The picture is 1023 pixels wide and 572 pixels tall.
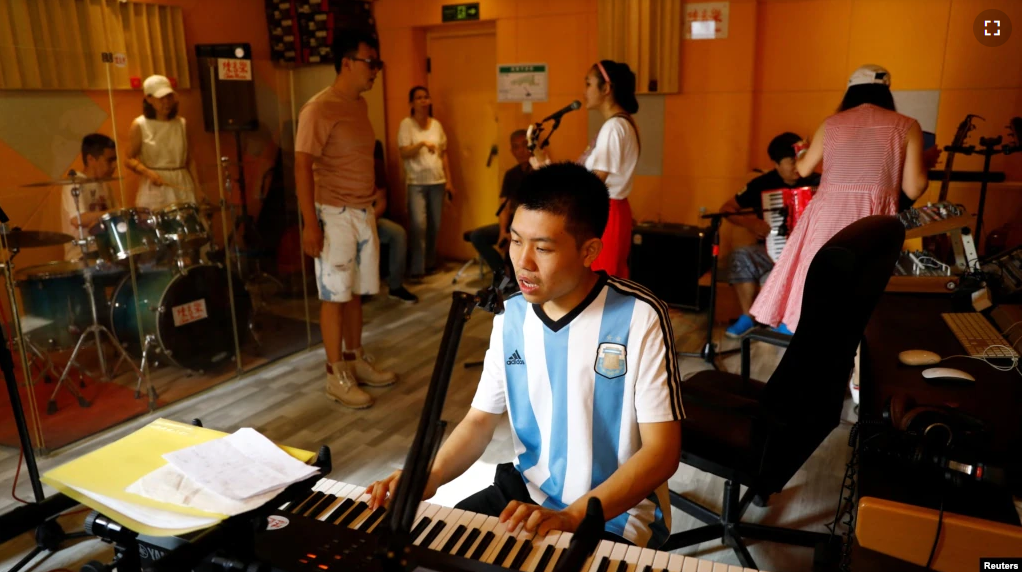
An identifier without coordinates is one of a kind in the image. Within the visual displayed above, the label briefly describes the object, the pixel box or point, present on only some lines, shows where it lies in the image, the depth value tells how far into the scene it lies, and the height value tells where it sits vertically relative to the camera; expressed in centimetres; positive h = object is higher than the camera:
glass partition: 296 -58
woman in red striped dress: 279 -25
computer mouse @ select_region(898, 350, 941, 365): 189 -64
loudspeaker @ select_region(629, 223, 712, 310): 480 -99
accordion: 356 -51
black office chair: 161 -66
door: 614 -3
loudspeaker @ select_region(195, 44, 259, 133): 360 +10
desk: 136 -66
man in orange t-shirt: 318 -35
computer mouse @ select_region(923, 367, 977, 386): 176 -64
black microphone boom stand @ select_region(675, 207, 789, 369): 367 -107
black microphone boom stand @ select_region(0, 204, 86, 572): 218 -102
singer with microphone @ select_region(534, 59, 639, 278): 317 -16
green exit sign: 588 +75
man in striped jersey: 141 -51
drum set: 308 -79
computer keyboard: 194 -64
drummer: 307 -31
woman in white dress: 341 -16
